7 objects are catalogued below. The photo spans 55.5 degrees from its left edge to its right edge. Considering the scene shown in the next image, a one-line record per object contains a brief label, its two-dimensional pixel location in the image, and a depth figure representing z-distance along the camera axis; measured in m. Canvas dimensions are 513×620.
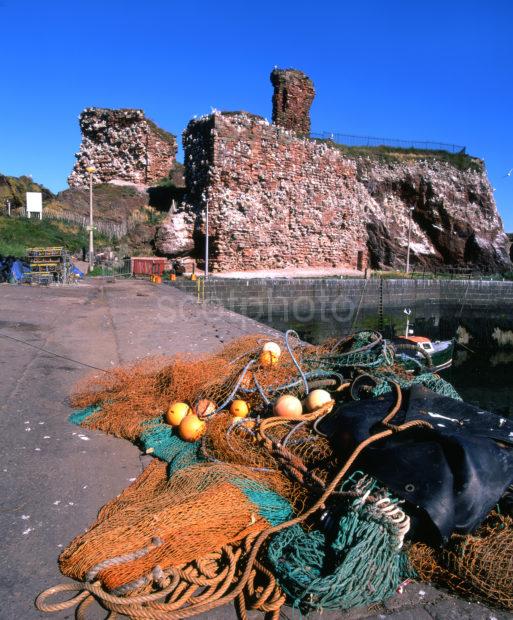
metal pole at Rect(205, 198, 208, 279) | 27.05
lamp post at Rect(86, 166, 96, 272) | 22.54
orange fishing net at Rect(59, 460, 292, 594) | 2.10
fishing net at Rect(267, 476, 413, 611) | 2.02
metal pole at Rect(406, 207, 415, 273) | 35.68
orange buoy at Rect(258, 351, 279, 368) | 4.27
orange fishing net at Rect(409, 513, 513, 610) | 2.10
